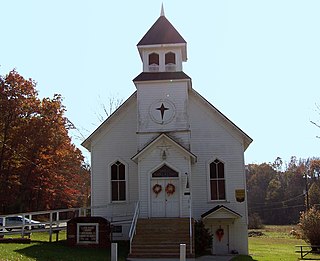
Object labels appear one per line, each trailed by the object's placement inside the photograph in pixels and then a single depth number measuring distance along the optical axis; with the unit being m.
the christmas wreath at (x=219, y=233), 28.66
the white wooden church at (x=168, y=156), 27.64
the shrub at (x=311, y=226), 34.31
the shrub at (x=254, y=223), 79.97
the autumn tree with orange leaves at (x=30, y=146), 44.88
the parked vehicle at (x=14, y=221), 38.09
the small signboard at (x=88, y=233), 24.91
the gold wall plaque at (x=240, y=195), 29.03
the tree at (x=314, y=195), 84.38
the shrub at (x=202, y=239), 25.30
